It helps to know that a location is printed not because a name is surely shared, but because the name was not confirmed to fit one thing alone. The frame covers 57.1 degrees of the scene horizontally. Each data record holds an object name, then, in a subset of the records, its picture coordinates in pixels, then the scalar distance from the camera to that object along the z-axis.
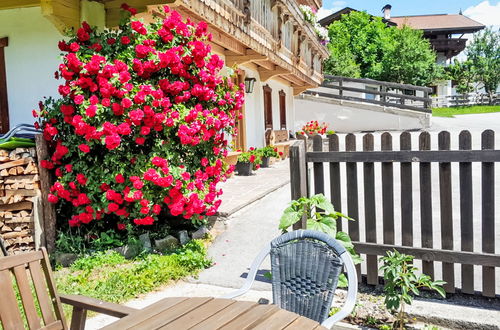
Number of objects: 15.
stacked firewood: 4.96
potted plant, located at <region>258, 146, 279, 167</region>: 11.40
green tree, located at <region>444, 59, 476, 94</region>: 39.25
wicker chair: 2.60
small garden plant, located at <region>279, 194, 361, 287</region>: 3.66
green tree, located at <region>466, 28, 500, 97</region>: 38.69
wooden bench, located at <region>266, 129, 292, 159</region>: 13.54
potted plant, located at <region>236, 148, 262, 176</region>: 9.90
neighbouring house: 42.69
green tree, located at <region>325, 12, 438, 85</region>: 33.59
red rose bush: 4.71
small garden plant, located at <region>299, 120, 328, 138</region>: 16.59
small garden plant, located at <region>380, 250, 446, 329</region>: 3.18
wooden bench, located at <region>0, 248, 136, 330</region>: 2.21
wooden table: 2.04
